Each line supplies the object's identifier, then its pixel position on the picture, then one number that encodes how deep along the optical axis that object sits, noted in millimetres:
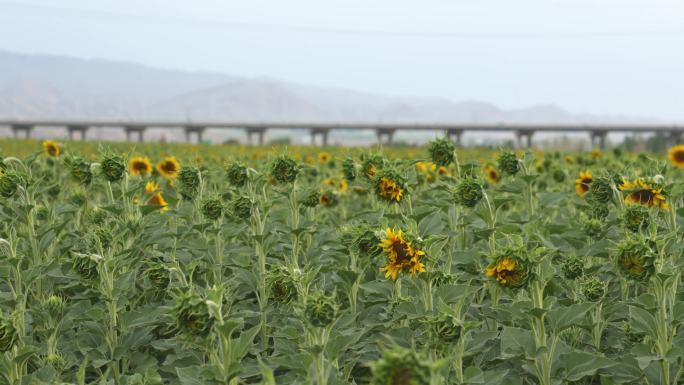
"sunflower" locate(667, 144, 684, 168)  7582
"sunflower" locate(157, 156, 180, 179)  6492
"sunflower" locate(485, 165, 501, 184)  6964
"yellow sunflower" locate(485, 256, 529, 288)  2513
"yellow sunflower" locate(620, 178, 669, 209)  3672
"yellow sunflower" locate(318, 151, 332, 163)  10199
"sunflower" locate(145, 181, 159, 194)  5844
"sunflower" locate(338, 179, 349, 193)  6409
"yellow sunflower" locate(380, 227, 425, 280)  2785
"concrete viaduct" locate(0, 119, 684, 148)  44531
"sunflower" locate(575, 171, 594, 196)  5423
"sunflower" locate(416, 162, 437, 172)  6449
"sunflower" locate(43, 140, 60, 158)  6809
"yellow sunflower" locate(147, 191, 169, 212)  5614
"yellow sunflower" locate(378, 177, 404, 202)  3545
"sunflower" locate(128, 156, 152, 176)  6488
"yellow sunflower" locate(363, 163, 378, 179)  3968
